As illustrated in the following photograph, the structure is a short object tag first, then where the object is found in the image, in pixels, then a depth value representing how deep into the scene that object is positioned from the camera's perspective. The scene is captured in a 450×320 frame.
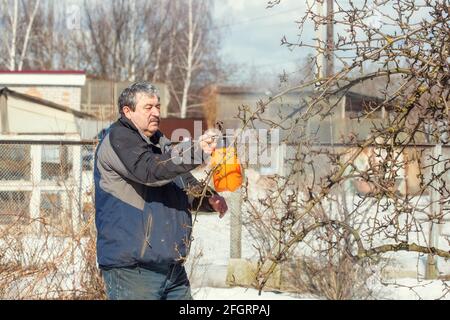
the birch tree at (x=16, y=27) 35.56
